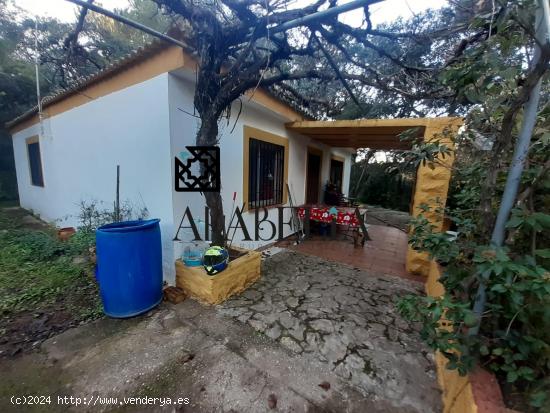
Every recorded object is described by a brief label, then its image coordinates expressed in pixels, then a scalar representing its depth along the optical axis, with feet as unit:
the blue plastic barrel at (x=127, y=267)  8.37
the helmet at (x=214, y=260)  9.89
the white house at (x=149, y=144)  10.52
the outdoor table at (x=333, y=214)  17.79
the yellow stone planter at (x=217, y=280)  9.89
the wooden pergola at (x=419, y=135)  12.32
